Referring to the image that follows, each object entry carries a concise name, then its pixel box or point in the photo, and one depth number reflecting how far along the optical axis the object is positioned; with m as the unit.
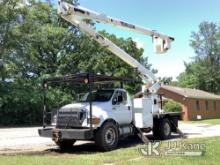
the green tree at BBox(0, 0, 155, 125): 16.70
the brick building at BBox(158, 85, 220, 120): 21.49
